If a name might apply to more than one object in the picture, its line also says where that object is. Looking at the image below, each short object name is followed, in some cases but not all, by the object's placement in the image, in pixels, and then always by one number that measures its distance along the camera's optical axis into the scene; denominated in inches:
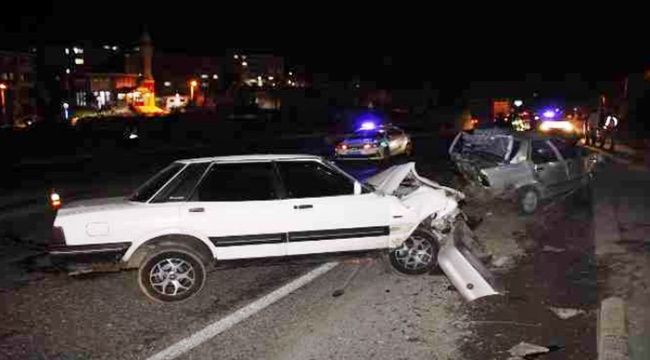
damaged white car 267.0
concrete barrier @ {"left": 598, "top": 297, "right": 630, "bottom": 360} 212.2
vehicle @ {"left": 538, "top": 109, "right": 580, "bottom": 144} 1101.9
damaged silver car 449.4
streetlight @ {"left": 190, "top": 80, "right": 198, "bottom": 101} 2967.5
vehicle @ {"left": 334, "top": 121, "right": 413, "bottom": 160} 853.2
